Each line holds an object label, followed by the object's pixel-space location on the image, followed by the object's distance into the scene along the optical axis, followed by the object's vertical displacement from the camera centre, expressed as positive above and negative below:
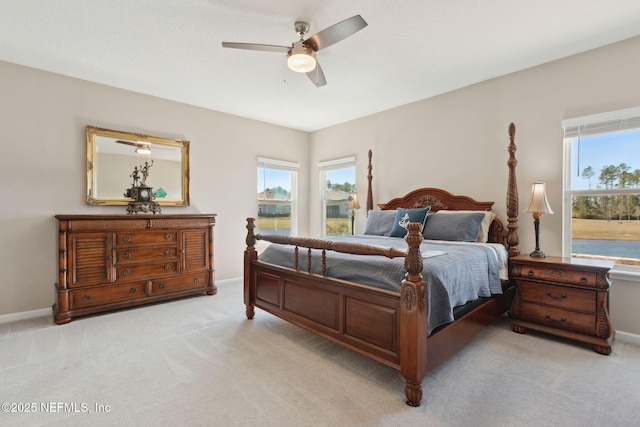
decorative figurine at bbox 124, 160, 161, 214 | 3.78 +0.18
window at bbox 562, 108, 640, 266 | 2.76 +0.24
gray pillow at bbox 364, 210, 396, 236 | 3.90 -0.16
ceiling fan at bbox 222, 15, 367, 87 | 2.11 +1.25
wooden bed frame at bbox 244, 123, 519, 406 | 1.78 -0.74
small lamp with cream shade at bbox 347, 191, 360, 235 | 4.77 +0.09
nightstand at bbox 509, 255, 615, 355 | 2.43 -0.76
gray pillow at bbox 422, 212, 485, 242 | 3.22 -0.17
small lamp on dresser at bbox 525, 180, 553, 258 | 2.86 +0.05
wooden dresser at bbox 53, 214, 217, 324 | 3.15 -0.60
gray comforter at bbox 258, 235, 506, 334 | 1.96 -0.44
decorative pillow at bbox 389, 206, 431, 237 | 3.60 -0.09
